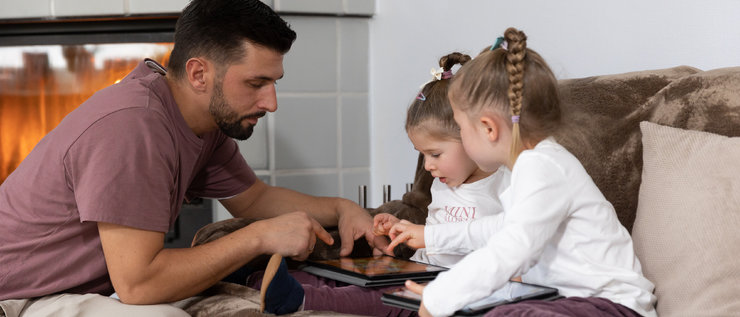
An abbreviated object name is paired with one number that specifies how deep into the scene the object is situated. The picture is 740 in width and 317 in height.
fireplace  2.62
